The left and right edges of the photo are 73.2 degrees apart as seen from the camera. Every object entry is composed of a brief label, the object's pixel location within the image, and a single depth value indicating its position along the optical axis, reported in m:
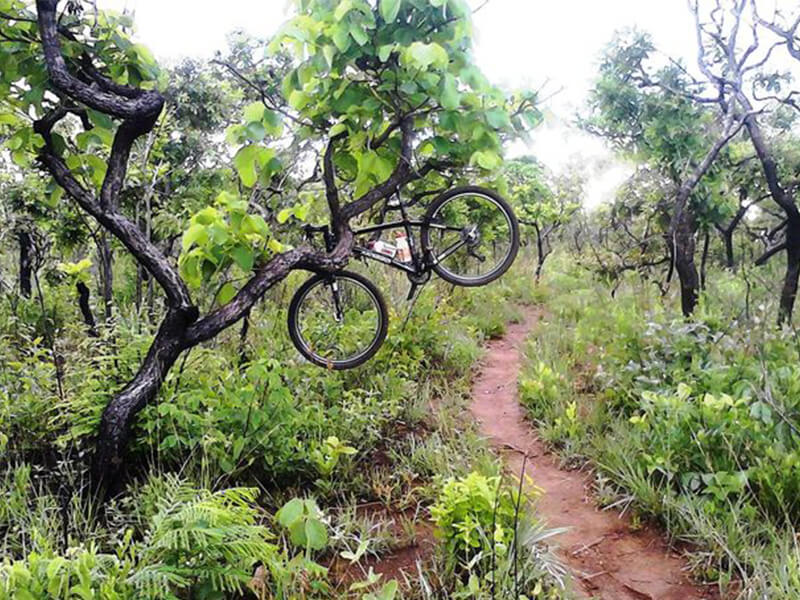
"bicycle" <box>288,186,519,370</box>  3.56
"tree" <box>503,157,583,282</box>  12.59
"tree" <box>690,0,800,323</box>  5.17
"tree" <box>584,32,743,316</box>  5.50
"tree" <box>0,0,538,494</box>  2.58
